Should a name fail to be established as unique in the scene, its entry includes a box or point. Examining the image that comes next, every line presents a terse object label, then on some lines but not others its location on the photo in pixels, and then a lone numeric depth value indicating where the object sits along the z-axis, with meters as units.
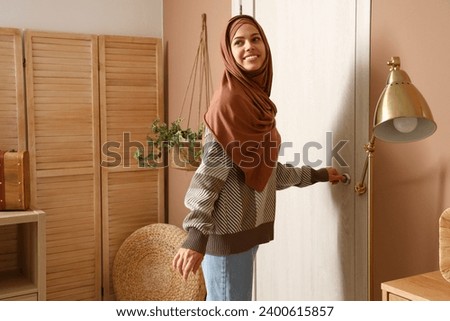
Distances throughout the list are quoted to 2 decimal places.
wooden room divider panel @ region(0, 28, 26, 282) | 2.75
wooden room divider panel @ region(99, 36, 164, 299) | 3.03
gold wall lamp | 1.32
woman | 1.55
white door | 1.81
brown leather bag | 2.54
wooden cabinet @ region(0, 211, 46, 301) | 2.52
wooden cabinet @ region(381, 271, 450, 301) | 1.22
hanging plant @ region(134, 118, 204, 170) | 2.45
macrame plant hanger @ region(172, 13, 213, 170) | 2.80
